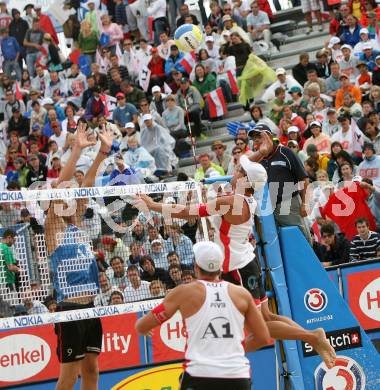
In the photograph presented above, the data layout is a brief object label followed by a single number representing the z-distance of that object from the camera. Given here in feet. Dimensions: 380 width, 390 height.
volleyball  55.00
